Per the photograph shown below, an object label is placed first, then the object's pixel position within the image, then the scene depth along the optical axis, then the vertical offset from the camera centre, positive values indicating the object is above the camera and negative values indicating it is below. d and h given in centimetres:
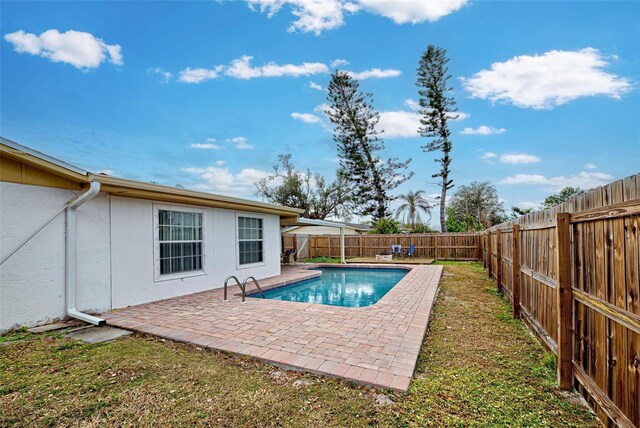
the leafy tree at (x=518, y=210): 2104 +60
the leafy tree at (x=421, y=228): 2358 -65
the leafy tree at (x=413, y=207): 2669 +112
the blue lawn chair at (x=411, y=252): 1790 -183
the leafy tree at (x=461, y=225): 2225 -40
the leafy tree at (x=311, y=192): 3152 +296
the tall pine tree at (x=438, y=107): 2352 +866
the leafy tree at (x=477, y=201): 3249 +200
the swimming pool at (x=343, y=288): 887 -225
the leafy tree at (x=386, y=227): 2250 -46
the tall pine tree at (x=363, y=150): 2852 +660
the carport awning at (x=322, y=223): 1320 -7
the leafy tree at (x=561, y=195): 2852 +214
